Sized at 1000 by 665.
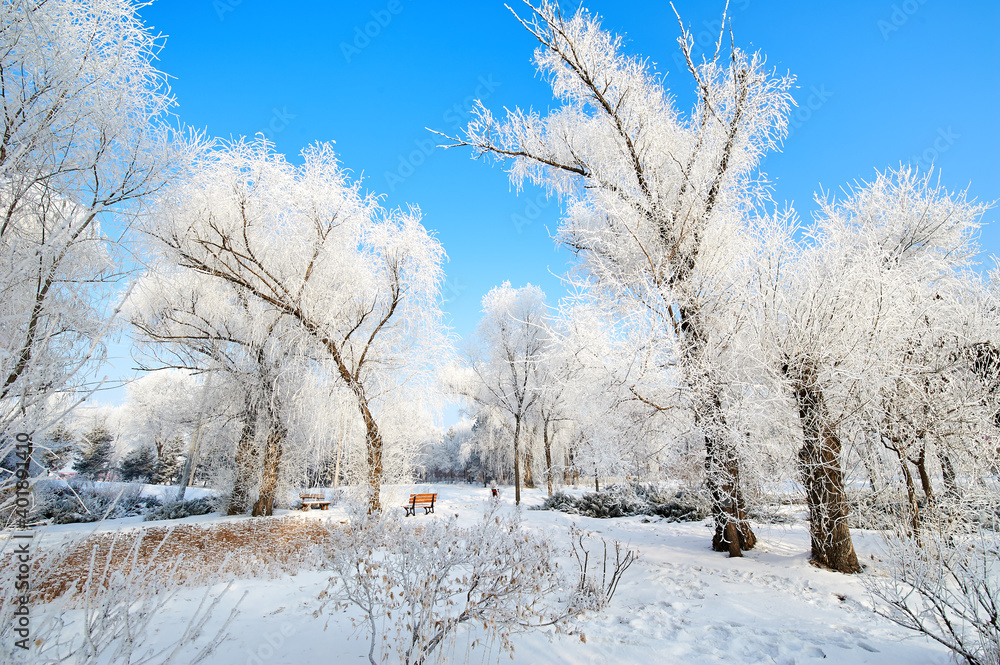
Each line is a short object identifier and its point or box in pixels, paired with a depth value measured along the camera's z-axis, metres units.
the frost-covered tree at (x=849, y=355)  4.94
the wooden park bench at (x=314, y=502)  15.48
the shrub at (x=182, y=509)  13.06
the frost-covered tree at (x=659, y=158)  6.19
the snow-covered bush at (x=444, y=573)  3.23
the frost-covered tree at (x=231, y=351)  10.72
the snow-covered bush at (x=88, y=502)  12.05
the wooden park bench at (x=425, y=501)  13.01
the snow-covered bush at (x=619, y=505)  11.33
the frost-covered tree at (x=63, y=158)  2.41
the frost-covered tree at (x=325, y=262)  8.73
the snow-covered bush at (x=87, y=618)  1.72
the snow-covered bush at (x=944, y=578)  2.62
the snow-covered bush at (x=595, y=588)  4.56
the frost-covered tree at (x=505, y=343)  18.91
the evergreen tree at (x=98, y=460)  25.36
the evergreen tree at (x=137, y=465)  26.67
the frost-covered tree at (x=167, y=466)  27.88
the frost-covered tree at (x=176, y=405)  14.37
